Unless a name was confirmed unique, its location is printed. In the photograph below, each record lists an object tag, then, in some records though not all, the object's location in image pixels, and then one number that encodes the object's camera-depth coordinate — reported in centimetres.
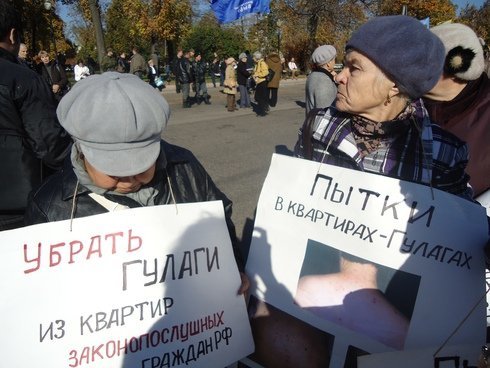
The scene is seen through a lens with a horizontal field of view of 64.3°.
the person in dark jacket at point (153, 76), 1452
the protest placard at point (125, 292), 107
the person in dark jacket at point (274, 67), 973
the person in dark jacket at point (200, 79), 1211
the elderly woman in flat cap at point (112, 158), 107
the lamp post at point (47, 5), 1984
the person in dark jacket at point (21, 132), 181
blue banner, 793
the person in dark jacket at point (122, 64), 1490
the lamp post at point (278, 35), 2945
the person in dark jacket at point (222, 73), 1836
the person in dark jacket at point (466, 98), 160
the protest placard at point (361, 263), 113
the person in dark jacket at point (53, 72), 825
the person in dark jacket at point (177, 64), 1098
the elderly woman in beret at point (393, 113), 120
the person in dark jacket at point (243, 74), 1033
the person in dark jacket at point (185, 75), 1077
